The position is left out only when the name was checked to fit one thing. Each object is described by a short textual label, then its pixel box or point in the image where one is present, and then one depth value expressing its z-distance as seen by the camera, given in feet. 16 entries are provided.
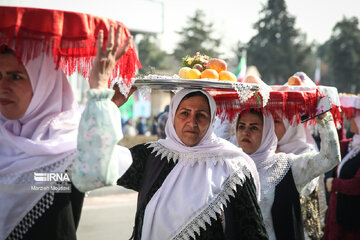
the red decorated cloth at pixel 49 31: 6.32
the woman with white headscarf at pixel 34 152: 7.06
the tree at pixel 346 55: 165.27
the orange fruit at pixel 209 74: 10.81
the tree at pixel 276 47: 159.84
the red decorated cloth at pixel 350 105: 17.54
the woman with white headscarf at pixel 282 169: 12.36
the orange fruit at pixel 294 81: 13.77
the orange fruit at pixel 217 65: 11.50
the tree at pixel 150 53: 197.76
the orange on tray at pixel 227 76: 10.99
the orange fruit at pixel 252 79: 12.63
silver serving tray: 9.54
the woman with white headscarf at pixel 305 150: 14.39
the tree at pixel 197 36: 186.29
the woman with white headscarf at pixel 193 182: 9.52
